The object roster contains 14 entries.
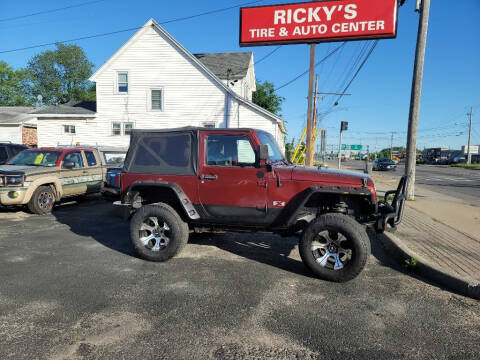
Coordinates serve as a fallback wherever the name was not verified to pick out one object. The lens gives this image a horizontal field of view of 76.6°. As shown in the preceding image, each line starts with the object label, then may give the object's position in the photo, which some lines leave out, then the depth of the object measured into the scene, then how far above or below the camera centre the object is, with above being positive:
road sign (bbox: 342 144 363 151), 20.58 +0.55
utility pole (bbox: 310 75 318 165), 26.74 +4.42
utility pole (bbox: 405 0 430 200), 9.72 +2.34
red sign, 11.09 +5.06
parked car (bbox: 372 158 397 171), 36.47 -1.08
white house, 19.98 +3.26
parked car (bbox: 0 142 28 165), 10.54 -0.17
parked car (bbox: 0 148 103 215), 7.29 -0.80
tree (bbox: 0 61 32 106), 52.97 +10.33
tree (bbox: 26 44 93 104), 56.31 +13.43
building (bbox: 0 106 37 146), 26.38 +1.55
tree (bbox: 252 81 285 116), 41.38 +7.51
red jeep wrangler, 3.95 -0.64
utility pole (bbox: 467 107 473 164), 56.34 +4.19
